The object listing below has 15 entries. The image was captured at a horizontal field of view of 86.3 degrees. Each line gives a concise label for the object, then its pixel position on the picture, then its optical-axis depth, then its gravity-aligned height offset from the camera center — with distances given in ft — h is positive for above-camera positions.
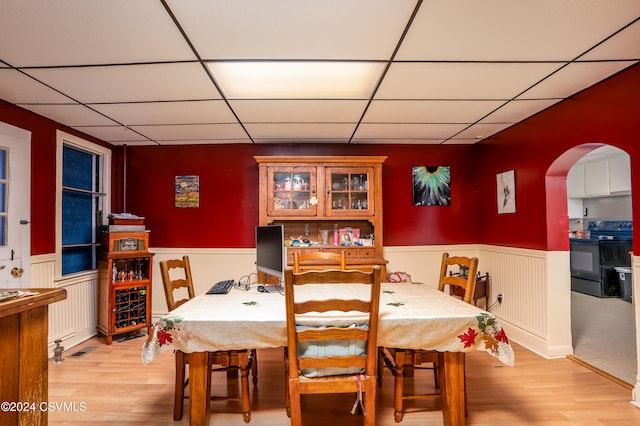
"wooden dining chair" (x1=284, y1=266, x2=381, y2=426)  5.21 -2.05
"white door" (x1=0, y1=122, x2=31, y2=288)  9.04 +0.63
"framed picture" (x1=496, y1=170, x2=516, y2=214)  11.93 +1.02
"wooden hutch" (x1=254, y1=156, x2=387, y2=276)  12.75 +1.05
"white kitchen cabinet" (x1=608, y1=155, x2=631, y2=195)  17.81 +2.30
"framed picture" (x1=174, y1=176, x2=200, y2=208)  13.96 +1.25
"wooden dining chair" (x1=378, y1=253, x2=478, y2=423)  6.65 -2.70
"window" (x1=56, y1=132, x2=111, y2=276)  11.36 +0.90
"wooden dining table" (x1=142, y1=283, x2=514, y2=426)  5.71 -1.93
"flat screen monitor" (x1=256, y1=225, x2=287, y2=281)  8.19 -0.71
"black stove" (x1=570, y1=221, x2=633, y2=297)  16.85 -2.18
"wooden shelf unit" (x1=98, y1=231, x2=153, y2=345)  11.64 -2.14
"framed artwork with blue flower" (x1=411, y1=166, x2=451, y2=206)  14.34 +1.41
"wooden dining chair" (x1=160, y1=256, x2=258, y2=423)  6.66 -2.83
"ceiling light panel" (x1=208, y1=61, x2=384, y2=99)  7.07 +3.25
